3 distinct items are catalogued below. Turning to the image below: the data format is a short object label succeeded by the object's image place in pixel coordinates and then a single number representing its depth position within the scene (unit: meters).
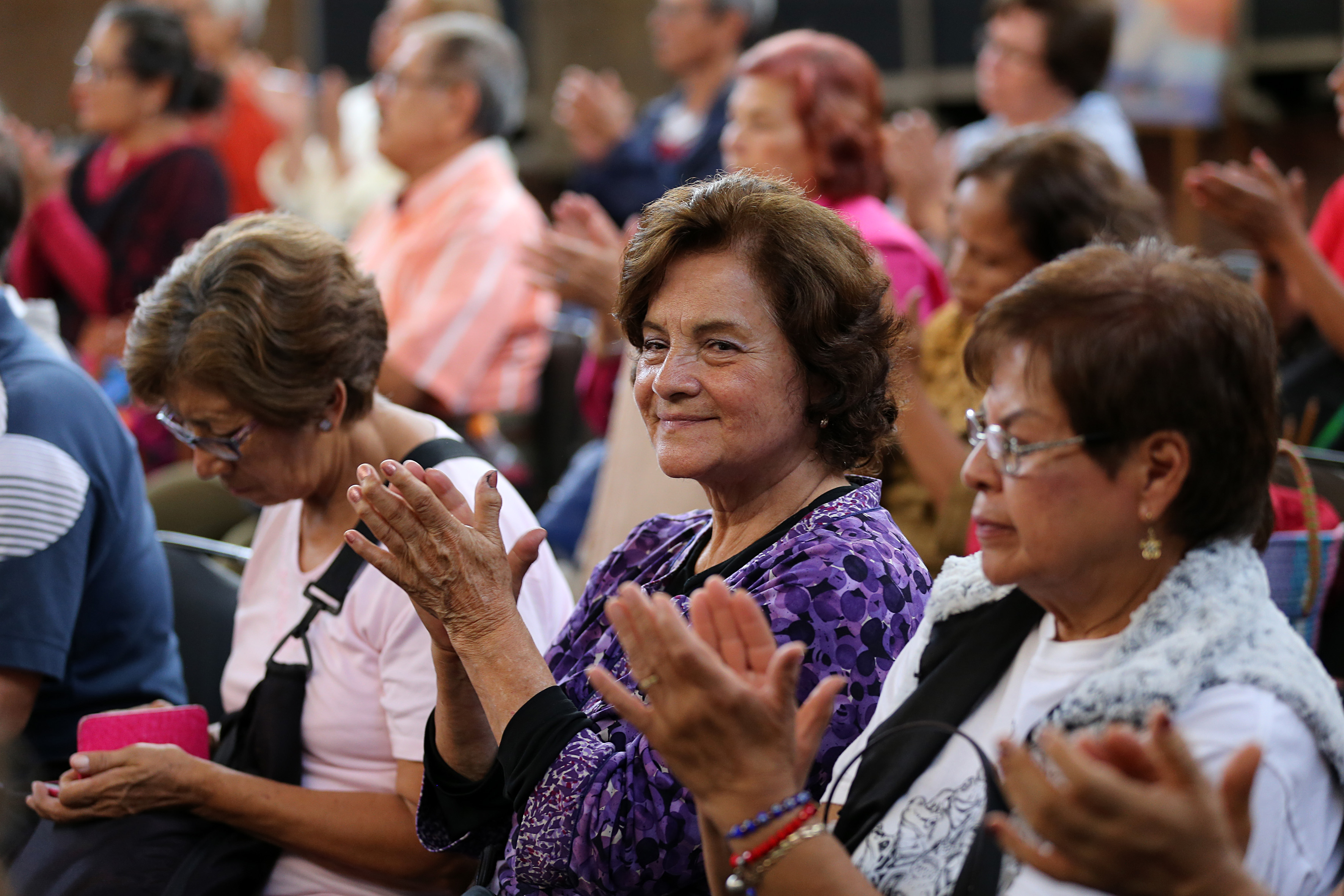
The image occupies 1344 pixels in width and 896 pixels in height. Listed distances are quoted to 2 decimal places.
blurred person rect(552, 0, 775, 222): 4.87
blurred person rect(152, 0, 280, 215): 6.30
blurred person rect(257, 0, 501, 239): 6.15
